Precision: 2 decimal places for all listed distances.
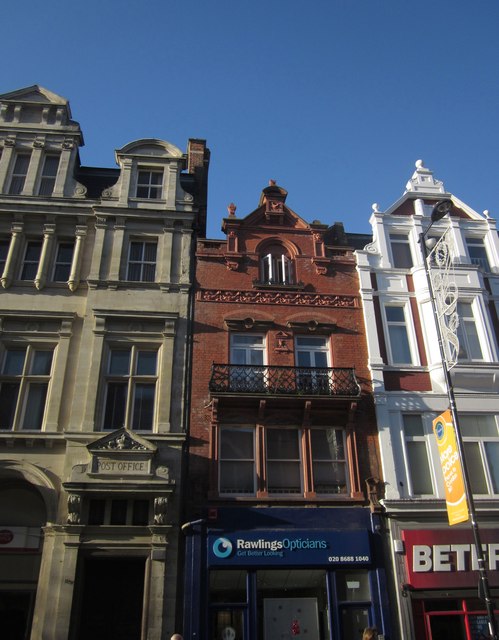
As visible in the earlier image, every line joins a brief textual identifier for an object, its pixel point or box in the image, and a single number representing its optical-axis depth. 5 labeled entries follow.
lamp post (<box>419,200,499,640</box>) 11.62
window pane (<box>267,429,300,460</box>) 16.88
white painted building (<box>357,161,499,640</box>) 14.95
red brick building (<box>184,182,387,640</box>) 14.74
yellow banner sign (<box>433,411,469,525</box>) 13.75
